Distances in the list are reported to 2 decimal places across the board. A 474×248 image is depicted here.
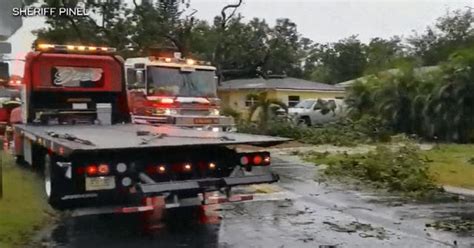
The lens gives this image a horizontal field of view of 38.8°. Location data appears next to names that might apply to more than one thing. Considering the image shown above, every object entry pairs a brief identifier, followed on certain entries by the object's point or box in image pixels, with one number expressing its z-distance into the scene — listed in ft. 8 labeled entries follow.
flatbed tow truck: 26.55
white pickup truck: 110.82
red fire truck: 59.16
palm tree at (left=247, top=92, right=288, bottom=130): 87.40
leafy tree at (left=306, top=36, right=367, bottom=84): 236.02
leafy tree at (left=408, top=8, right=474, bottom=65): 205.46
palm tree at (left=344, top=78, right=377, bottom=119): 100.53
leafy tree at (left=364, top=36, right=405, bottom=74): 106.57
